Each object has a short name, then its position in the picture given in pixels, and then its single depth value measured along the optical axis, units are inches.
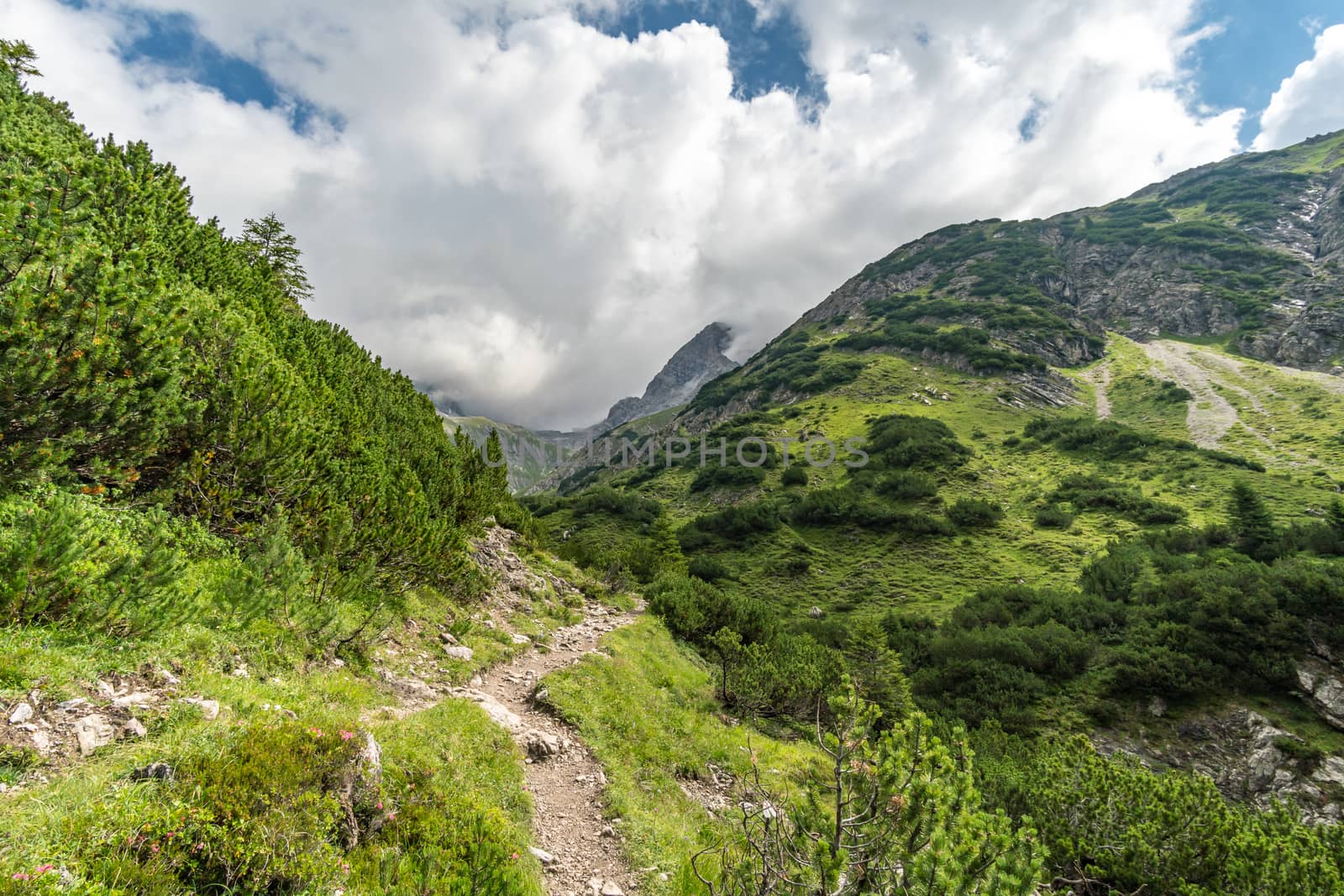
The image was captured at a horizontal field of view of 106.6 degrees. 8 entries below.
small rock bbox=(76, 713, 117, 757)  163.5
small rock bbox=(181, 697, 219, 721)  200.2
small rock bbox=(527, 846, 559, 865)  251.9
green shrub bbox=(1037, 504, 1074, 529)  1779.0
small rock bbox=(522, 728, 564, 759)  357.1
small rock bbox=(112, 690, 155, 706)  188.9
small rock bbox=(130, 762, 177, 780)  155.6
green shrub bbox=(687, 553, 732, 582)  1731.1
